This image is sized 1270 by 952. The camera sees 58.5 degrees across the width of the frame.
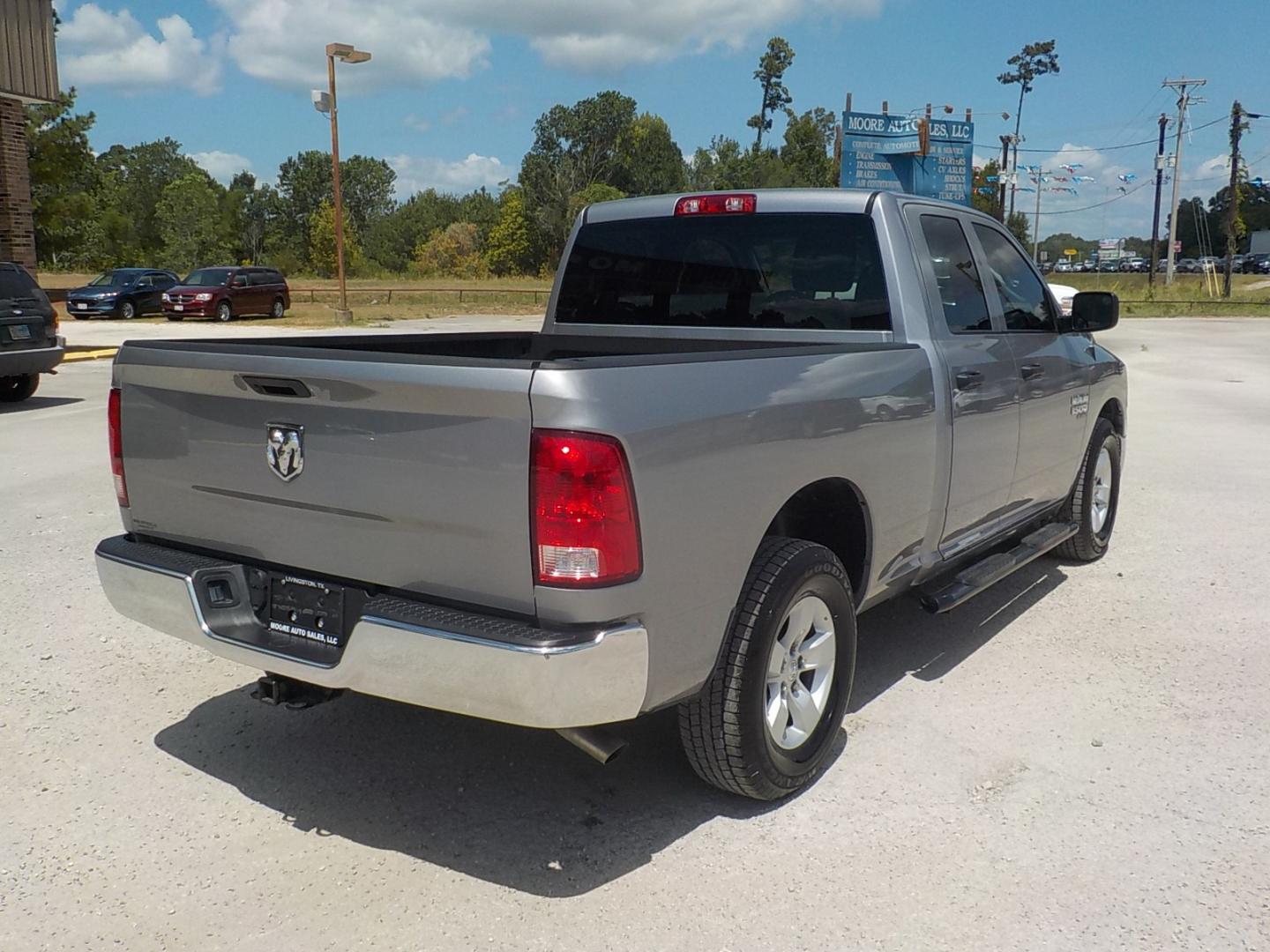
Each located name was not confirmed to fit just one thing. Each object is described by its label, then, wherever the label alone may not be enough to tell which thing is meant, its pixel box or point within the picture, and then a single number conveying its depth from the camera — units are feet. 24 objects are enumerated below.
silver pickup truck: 9.20
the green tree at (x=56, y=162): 128.26
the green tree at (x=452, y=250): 326.85
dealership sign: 128.26
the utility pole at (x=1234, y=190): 207.12
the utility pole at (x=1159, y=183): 233.49
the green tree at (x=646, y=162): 328.90
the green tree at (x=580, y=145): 322.75
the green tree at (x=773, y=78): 312.50
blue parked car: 108.78
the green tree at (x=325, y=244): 307.99
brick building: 70.23
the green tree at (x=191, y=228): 264.31
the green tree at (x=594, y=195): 290.97
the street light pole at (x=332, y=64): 93.30
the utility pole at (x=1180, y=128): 205.05
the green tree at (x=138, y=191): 274.77
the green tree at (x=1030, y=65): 271.69
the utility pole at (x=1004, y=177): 205.79
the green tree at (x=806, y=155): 277.64
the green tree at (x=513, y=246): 316.19
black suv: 40.65
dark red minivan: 103.81
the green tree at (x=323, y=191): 369.71
